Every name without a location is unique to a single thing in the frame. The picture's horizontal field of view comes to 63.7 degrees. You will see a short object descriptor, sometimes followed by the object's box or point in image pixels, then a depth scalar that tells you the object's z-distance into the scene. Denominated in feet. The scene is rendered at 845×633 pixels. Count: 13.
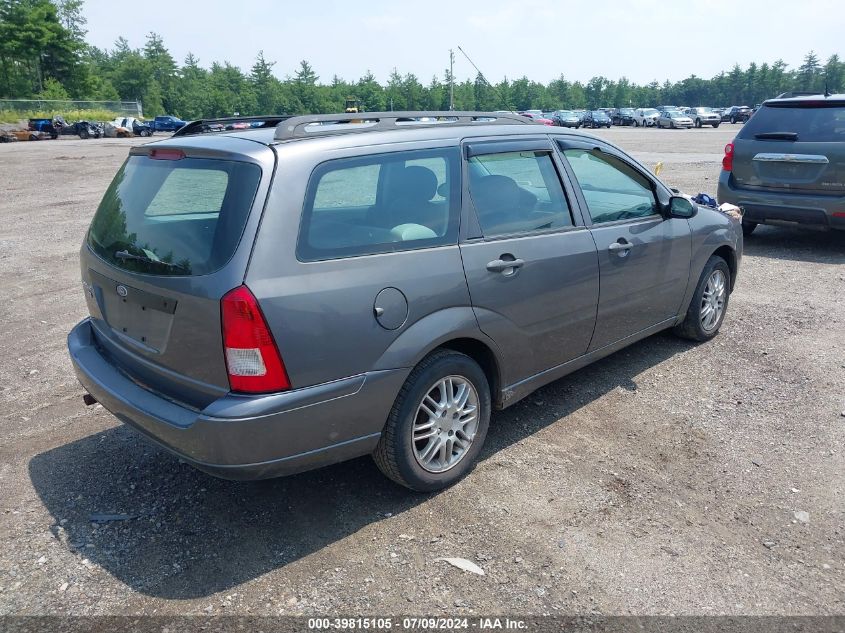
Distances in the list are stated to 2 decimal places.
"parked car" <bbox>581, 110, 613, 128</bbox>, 194.08
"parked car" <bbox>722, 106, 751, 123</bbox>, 210.79
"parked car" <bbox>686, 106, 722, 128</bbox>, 181.57
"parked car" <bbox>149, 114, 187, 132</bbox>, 186.09
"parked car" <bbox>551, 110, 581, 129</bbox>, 169.61
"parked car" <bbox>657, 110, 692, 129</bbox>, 174.09
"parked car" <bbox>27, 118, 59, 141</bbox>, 163.43
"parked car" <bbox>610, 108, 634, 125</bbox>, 205.87
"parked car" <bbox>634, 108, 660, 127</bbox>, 189.16
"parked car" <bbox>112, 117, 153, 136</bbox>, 182.56
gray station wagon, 9.46
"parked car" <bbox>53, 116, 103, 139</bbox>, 167.32
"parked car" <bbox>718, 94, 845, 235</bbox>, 27.07
